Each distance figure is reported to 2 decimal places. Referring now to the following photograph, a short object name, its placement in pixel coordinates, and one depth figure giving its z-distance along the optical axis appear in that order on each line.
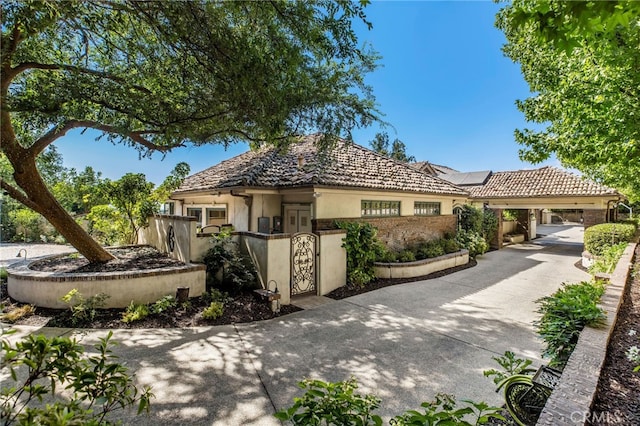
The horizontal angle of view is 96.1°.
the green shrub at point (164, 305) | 7.11
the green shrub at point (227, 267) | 8.53
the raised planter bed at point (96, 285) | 7.14
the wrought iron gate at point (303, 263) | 8.81
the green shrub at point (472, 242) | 15.88
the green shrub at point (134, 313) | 6.66
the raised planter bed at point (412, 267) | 11.05
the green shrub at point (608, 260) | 9.46
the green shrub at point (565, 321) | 4.09
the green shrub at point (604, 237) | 14.19
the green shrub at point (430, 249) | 12.77
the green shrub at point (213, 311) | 6.96
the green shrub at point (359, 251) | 10.11
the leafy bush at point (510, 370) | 3.61
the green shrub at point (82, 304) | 6.56
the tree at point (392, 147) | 49.84
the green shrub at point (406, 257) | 11.81
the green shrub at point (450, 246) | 14.43
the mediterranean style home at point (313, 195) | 10.39
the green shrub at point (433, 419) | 1.85
